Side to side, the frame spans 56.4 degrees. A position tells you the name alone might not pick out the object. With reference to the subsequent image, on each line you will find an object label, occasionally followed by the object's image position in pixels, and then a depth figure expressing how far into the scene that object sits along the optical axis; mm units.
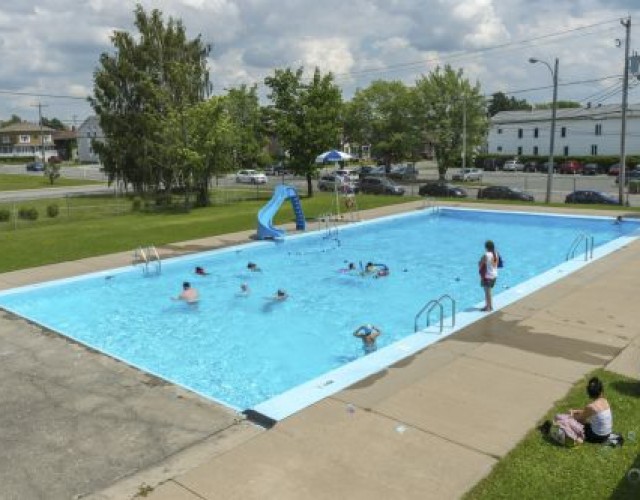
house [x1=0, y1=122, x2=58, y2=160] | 139625
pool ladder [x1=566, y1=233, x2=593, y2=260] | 19170
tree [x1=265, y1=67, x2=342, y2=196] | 39562
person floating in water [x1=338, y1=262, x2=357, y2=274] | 20086
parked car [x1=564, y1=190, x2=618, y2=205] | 35469
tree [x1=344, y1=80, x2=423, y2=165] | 60094
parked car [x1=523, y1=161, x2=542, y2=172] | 73750
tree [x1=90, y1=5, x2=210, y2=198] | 35031
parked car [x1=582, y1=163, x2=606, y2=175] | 67562
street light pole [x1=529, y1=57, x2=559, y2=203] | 35938
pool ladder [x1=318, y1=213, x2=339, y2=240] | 26062
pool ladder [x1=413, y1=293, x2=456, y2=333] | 11809
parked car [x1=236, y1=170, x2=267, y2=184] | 62766
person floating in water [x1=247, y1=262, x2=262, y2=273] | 19700
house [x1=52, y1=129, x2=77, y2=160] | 134750
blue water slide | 24234
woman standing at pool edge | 13016
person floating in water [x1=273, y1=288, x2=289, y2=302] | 17203
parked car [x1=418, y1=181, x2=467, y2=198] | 41469
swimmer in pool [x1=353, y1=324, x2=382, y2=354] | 12125
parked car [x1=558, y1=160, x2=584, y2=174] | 68688
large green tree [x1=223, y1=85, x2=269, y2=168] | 42281
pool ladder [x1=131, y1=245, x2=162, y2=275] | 19141
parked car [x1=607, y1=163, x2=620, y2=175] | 64656
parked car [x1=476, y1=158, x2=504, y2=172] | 79750
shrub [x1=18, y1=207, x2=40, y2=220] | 30141
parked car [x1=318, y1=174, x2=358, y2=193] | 46631
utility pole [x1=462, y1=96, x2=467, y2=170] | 54322
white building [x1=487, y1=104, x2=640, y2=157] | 74438
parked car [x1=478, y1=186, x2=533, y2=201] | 37594
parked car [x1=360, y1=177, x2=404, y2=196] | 45125
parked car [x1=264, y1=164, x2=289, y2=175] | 76062
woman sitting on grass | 7051
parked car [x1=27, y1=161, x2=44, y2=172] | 90625
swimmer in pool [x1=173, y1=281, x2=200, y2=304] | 16928
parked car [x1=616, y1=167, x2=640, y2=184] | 53600
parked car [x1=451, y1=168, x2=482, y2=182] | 60525
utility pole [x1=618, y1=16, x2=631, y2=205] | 33719
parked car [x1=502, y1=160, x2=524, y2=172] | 75188
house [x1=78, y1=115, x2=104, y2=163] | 118312
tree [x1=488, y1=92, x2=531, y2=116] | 162350
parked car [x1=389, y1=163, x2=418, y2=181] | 64525
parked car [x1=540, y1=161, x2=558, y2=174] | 72288
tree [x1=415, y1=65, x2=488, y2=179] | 56062
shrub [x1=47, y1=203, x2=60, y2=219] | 30766
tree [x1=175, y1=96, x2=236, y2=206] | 32250
